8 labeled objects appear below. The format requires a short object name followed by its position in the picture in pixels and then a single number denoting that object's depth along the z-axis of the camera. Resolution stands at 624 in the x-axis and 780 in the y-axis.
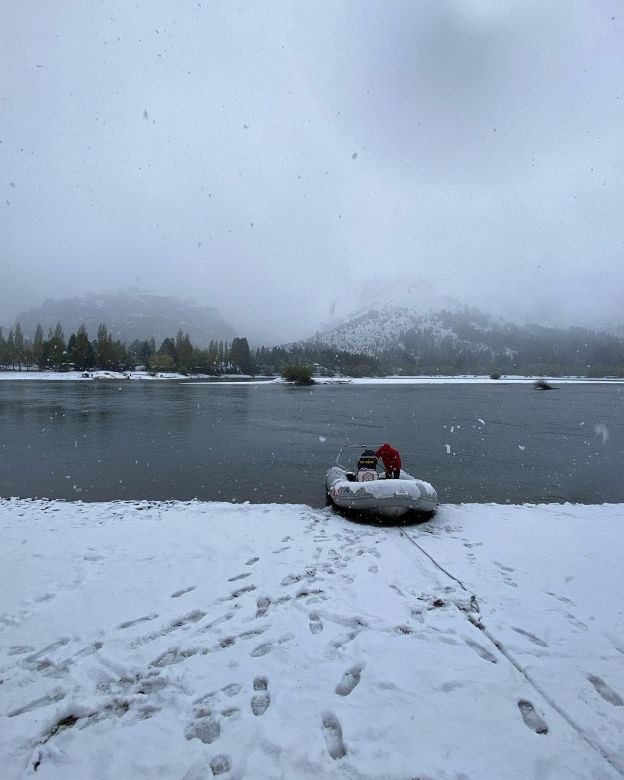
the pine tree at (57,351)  131.00
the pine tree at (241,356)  174.62
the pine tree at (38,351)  135.12
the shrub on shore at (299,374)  115.50
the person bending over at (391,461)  13.05
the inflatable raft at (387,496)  10.97
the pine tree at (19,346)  138.00
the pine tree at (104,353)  138.00
